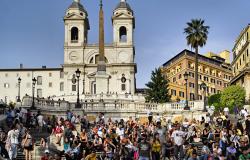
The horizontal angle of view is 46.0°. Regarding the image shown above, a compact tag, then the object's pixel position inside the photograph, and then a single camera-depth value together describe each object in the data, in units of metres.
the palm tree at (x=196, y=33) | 42.08
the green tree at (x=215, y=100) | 45.31
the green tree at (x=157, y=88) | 46.85
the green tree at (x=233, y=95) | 42.24
